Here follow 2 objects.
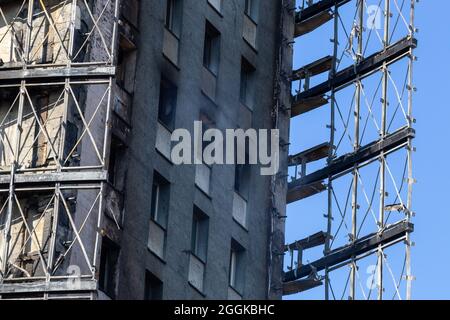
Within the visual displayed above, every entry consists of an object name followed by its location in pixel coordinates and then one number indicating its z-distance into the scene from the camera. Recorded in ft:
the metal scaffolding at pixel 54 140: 141.28
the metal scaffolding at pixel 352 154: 180.34
